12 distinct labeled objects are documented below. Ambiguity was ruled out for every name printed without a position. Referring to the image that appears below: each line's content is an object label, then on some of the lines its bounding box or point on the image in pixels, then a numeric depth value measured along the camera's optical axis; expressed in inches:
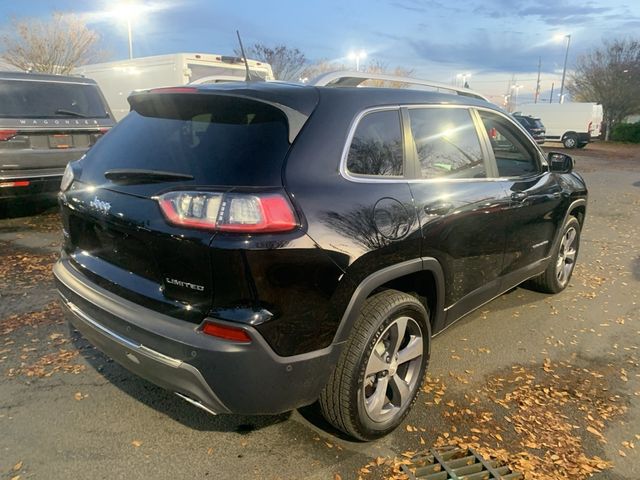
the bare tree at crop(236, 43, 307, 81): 1280.8
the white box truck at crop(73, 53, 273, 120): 453.4
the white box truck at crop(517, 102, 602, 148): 1179.3
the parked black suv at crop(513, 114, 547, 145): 1131.6
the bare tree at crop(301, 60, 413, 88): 1339.1
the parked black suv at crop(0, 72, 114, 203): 259.0
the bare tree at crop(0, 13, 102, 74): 1135.0
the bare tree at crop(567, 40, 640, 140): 1529.3
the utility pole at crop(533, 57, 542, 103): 3239.7
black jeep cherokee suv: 85.2
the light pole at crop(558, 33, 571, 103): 1960.1
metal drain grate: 99.7
